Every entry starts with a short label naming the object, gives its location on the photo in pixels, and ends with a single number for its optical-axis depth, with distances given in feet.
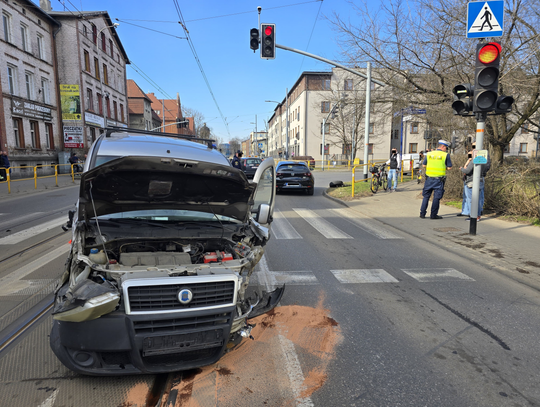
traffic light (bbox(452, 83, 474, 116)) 24.24
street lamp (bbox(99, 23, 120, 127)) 121.90
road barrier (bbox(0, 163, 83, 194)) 50.11
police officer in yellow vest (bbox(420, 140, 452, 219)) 30.68
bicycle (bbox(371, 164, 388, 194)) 50.73
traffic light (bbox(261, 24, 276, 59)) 43.19
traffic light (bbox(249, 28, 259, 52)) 43.04
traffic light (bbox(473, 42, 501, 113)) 22.49
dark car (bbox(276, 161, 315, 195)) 50.93
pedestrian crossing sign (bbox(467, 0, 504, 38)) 22.06
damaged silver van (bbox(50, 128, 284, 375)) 7.77
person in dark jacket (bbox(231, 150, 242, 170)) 50.04
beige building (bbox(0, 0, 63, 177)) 76.95
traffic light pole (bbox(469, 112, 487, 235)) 24.21
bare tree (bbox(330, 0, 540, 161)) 33.50
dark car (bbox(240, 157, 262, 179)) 78.57
